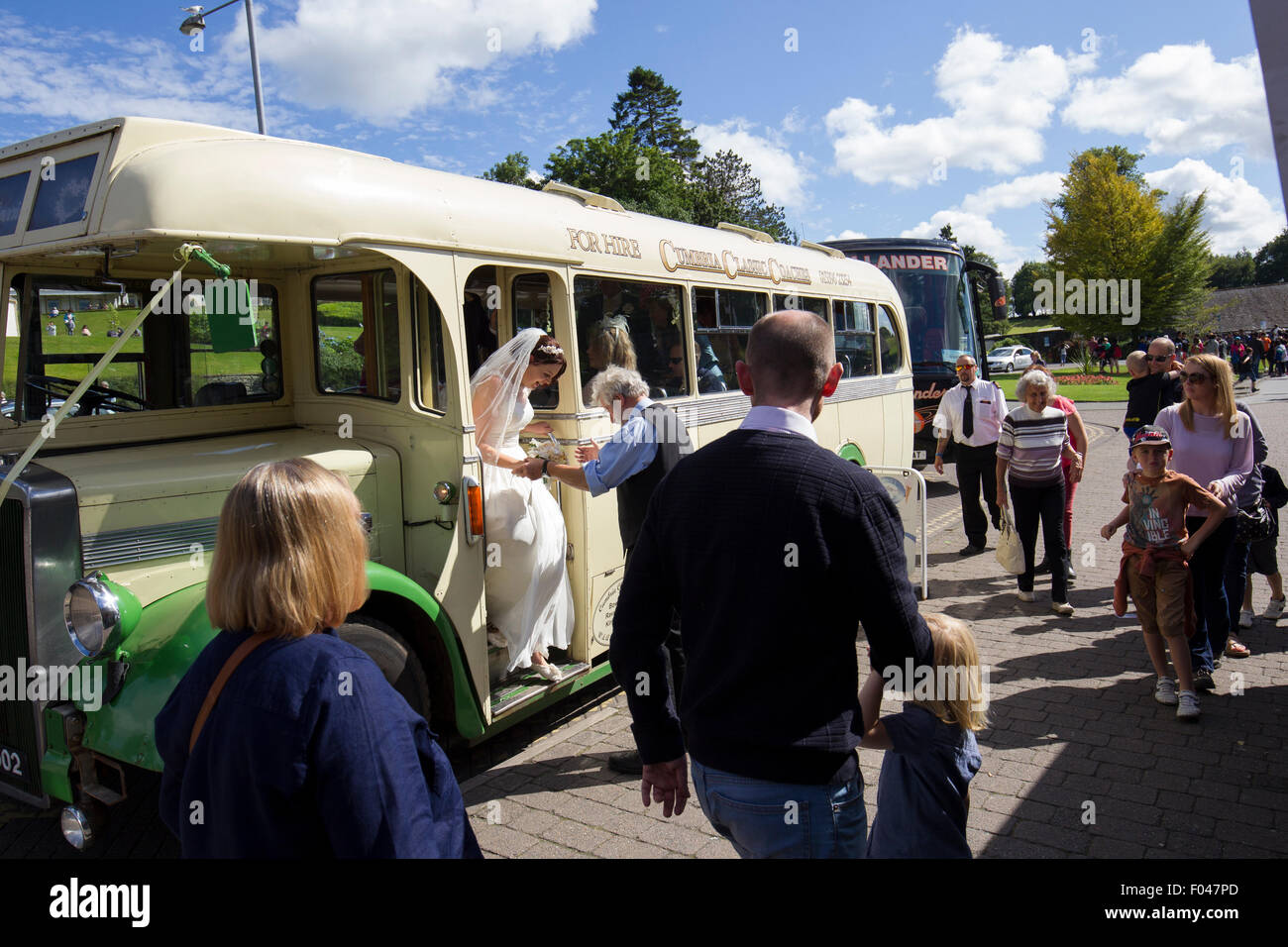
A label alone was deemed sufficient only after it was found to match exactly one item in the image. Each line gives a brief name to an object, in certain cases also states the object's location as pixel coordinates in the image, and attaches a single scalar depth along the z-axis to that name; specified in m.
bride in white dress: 4.43
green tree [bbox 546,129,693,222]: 37.00
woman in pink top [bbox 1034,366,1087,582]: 7.31
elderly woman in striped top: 6.84
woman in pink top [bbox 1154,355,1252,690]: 5.18
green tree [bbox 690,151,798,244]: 54.69
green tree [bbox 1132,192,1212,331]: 37.44
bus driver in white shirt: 8.63
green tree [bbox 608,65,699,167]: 51.34
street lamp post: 11.95
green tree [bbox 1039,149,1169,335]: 37.81
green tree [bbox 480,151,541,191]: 52.84
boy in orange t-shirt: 4.88
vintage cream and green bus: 3.34
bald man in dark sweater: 1.98
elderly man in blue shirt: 4.04
